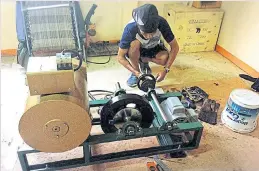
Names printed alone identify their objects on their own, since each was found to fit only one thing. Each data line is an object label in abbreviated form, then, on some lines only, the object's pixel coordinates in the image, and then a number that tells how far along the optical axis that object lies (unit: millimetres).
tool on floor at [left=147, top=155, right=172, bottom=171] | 1648
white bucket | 1900
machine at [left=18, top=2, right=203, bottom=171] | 1341
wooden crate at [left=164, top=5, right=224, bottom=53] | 3035
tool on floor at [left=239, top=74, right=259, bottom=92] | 2539
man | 2191
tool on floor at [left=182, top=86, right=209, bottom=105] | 2307
